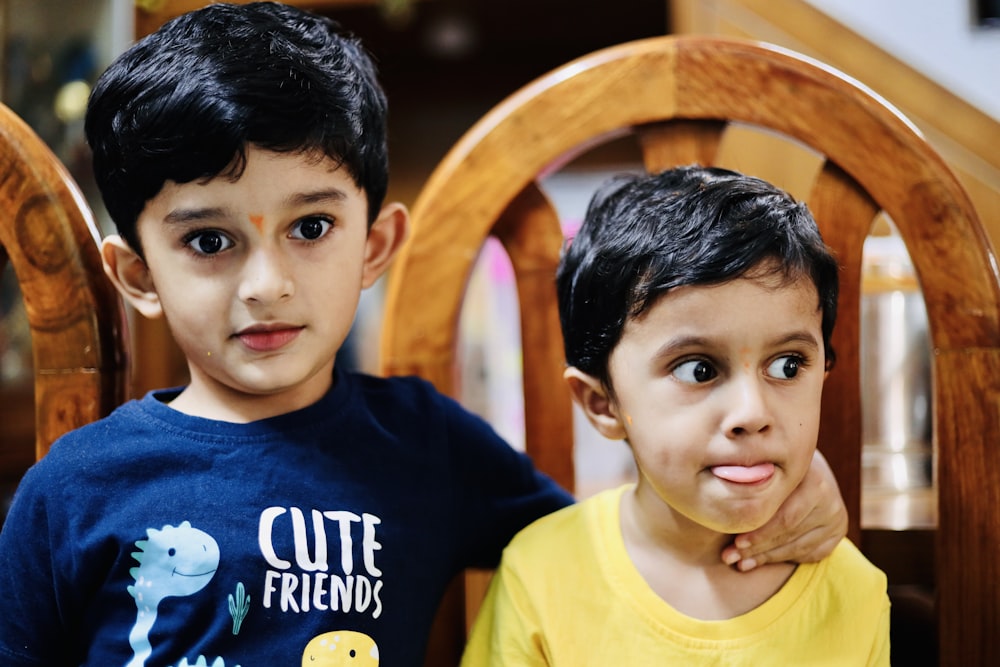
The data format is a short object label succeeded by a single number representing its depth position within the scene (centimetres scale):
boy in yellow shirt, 66
